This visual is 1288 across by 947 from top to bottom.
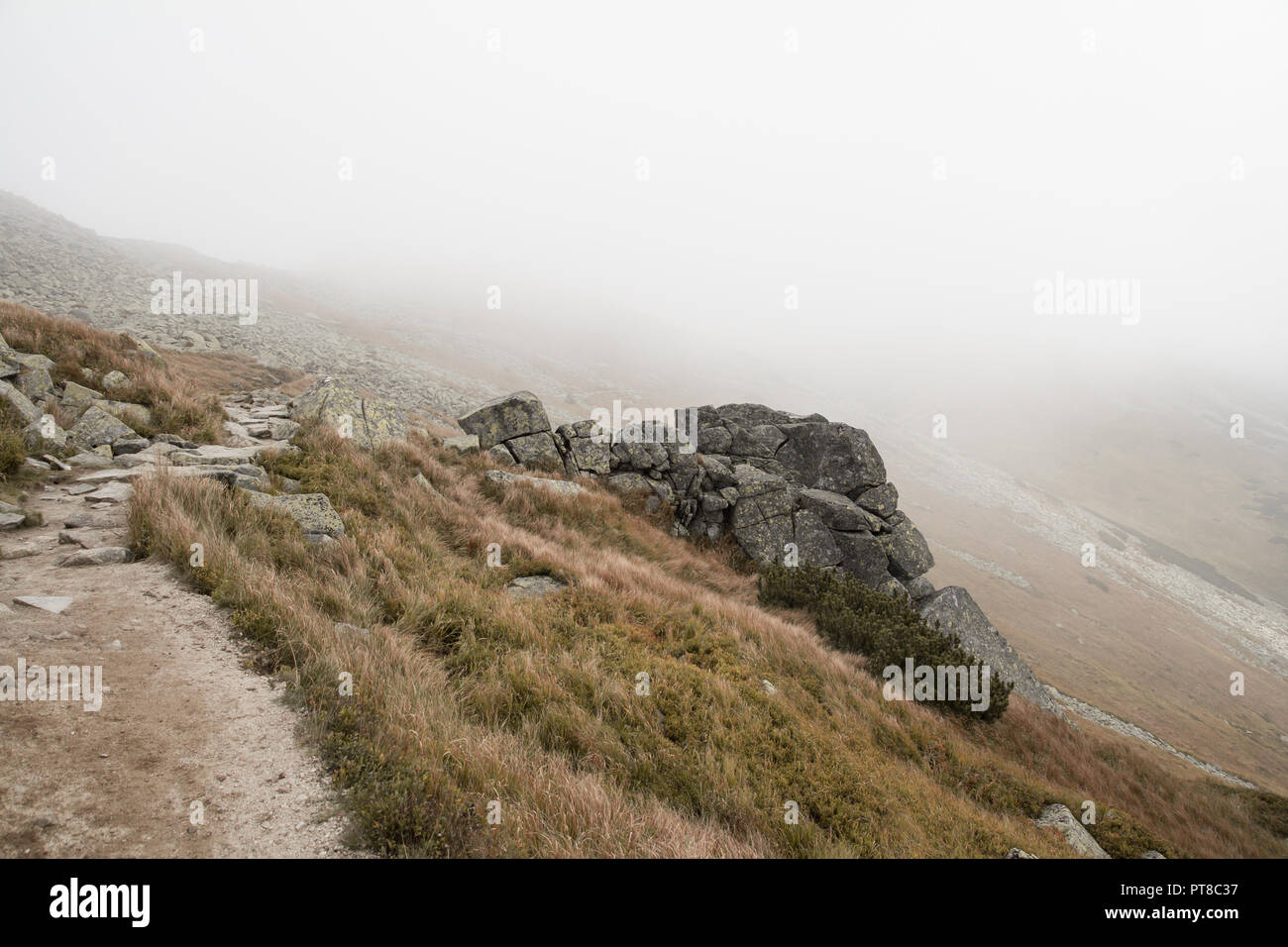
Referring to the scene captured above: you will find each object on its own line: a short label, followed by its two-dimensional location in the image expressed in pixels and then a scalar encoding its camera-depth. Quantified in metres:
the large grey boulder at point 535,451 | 17.94
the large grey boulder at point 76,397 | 10.73
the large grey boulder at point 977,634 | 14.95
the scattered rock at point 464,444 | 17.00
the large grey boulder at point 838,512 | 17.50
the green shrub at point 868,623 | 10.79
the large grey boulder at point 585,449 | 18.33
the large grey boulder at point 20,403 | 9.08
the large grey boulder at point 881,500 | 19.08
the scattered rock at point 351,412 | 14.18
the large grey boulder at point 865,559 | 16.89
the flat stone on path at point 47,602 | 5.00
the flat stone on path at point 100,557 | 5.85
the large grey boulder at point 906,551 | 17.94
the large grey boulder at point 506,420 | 18.39
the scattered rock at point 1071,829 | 6.76
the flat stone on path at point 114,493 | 7.51
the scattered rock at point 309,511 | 8.16
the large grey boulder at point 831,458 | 19.73
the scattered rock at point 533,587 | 8.75
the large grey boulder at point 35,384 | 10.26
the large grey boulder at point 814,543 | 16.72
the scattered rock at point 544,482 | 15.09
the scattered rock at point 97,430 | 9.71
